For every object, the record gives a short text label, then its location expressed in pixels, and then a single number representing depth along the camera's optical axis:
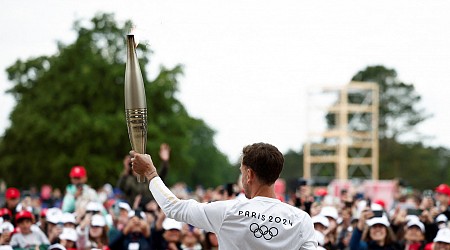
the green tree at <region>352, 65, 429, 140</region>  73.94
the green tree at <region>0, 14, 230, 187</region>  34.91
